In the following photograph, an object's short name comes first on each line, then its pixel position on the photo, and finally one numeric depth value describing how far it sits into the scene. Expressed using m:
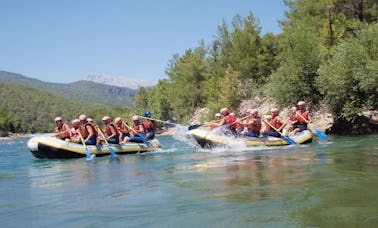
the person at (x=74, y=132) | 14.92
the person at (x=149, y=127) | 17.45
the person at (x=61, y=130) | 15.26
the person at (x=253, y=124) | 15.16
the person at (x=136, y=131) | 16.39
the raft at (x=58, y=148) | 14.16
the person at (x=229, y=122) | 15.39
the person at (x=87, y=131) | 14.74
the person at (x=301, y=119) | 16.28
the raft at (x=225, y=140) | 14.80
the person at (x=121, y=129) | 16.07
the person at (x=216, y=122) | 15.75
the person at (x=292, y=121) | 16.65
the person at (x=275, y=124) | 15.65
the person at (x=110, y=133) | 15.25
